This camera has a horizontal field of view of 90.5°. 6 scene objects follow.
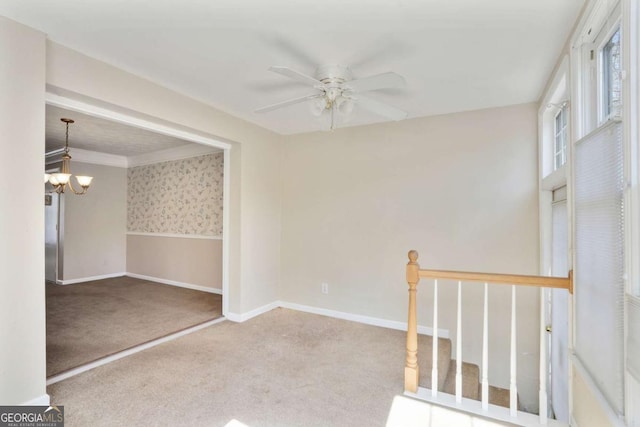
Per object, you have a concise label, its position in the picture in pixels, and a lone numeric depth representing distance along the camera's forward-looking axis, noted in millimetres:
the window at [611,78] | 1413
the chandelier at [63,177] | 3883
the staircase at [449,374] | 2633
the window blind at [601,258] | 1274
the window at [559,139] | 2447
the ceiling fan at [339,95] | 2039
